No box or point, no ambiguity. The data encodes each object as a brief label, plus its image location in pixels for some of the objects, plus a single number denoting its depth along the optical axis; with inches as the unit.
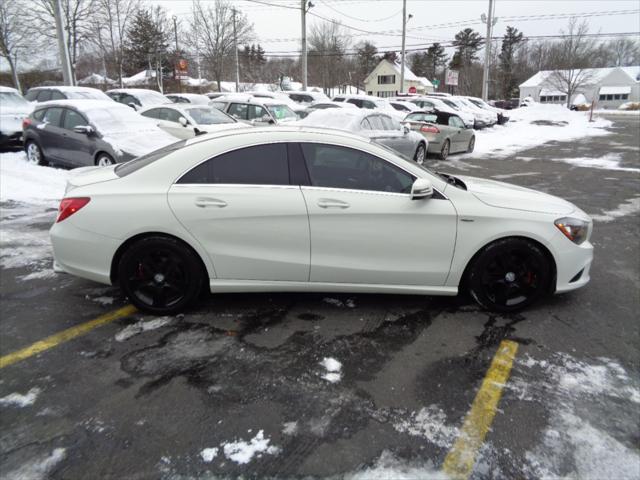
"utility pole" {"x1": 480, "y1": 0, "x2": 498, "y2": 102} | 1315.2
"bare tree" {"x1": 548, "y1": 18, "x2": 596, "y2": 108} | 1979.6
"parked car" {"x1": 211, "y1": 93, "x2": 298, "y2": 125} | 576.1
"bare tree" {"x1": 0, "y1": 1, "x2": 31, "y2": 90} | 1219.2
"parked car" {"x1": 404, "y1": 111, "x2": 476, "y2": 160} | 589.0
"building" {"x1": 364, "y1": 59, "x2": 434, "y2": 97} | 3100.4
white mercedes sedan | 146.1
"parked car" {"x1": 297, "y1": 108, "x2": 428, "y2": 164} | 425.1
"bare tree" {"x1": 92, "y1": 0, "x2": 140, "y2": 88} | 1351.6
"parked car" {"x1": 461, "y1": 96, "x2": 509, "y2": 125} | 1195.6
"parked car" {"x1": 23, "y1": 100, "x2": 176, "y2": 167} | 354.9
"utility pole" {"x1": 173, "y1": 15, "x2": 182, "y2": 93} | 1705.0
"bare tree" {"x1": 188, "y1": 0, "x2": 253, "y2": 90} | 1486.2
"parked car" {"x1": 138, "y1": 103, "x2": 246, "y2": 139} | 456.4
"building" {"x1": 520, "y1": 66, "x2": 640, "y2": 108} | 2945.4
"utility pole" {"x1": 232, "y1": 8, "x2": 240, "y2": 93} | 1533.0
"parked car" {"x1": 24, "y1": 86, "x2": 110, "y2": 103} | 578.6
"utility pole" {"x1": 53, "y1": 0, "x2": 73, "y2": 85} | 667.4
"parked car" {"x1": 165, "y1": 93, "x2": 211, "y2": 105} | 754.8
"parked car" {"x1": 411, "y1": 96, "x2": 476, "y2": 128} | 967.3
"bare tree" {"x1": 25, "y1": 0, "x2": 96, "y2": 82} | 1150.3
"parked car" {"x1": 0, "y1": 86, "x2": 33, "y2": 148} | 483.8
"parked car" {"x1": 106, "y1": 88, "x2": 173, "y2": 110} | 699.4
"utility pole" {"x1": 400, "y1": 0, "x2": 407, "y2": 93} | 1396.3
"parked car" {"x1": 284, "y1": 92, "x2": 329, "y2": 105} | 983.0
